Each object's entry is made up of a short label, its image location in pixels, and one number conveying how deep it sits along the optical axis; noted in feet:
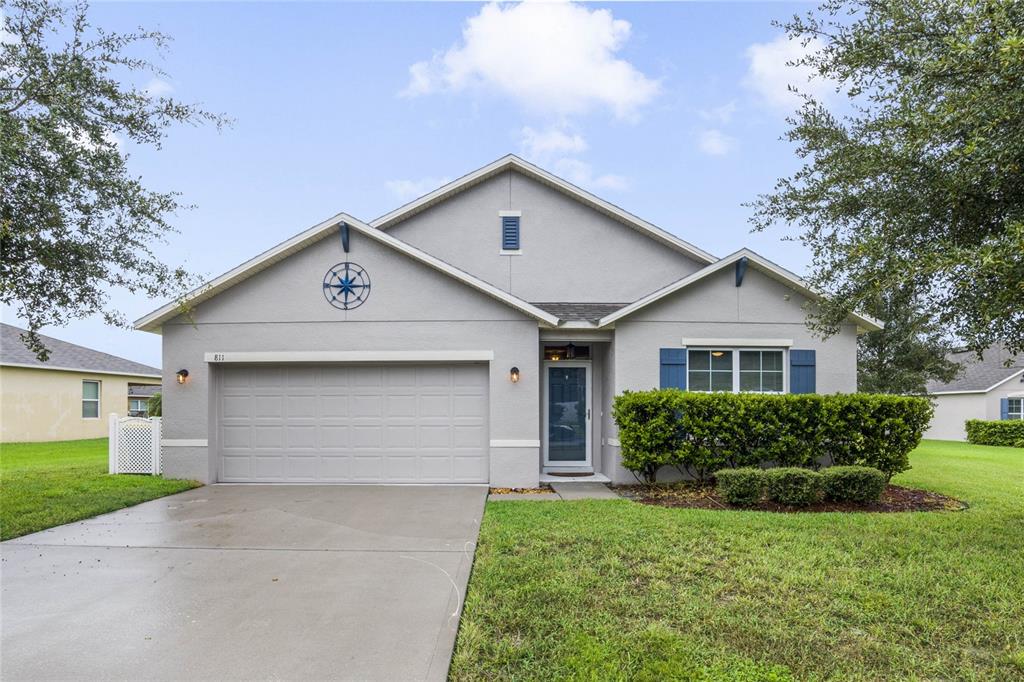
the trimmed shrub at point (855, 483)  26.94
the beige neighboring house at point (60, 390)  65.26
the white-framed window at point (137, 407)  88.67
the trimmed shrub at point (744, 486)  26.63
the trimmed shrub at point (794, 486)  26.45
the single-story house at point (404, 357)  33.58
